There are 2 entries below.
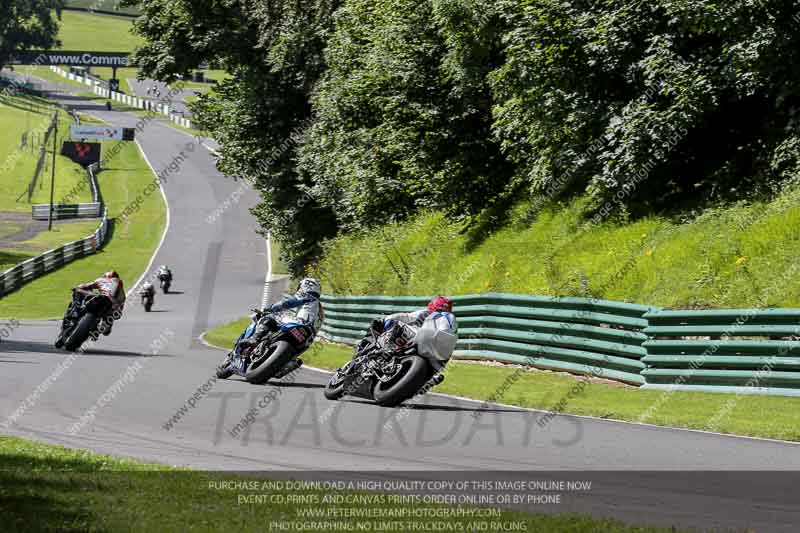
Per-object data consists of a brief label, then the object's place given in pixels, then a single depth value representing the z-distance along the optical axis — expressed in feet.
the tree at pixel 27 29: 473.26
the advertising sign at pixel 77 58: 526.16
